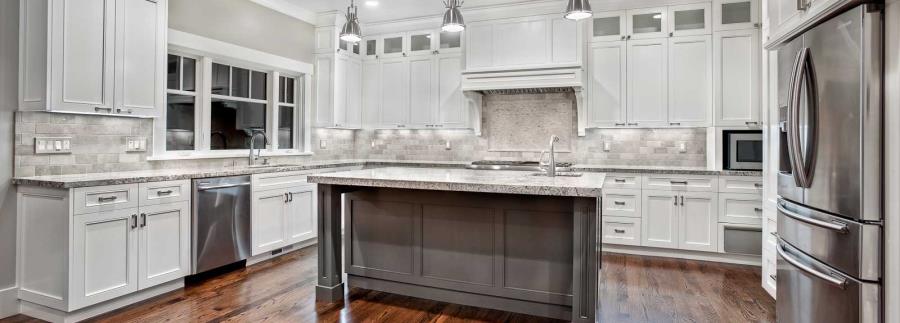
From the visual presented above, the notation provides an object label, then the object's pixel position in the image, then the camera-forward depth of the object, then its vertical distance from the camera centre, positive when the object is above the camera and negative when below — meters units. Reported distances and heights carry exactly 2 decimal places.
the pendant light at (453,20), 3.27 +1.00
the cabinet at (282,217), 4.34 -0.53
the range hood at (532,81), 5.02 +0.92
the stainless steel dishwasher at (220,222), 3.72 -0.49
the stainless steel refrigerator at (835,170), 1.85 -0.01
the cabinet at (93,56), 2.99 +0.72
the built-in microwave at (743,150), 4.56 +0.16
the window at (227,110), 4.23 +0.54
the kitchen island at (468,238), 2.64 -0.48
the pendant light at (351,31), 3.51 +0.98
